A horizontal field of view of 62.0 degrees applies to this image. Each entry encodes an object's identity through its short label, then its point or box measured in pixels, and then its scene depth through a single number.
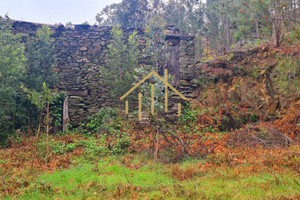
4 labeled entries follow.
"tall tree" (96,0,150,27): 24.59
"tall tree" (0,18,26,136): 10.24
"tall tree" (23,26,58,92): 11.52
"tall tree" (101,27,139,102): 11.73
